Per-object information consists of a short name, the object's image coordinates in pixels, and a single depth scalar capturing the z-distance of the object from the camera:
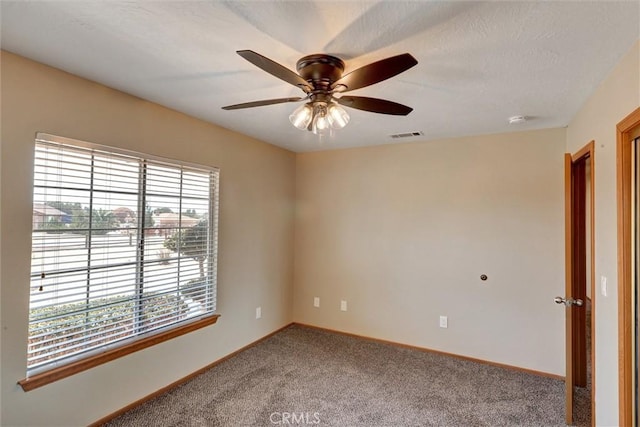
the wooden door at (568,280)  2.24
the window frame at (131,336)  1.88
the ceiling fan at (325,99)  1.61
